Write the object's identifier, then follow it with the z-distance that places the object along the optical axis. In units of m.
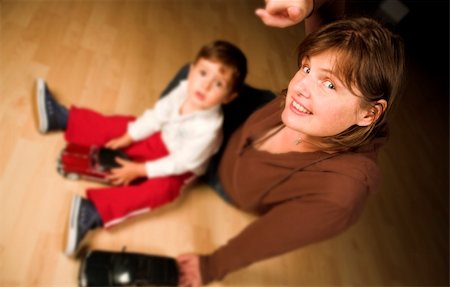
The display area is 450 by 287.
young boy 0.73
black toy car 0.67
